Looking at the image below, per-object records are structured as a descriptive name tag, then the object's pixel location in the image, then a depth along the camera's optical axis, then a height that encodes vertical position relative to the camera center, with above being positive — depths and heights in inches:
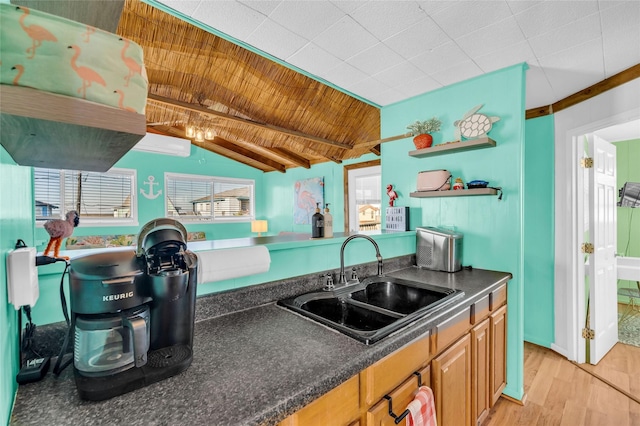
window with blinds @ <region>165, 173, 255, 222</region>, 222.2 +12.2
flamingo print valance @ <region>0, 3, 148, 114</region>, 17.9 +10.5
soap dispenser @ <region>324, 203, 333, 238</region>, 66.0 -3.3
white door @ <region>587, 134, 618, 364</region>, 93.6 -13.6
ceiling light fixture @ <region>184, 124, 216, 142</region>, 133.7 +38.6
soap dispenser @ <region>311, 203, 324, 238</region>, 65.0 -3.2
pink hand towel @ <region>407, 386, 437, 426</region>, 40.2 -28.6
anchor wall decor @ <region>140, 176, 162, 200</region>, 205.9 +16.4
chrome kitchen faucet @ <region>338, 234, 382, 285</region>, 56.9 -10.2
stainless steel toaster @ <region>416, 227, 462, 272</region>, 77.7 -10.6
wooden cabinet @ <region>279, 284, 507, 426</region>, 33.0 -25.2
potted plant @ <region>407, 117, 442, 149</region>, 87.2 +25.0
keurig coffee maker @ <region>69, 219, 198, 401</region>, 25.8 -9.6
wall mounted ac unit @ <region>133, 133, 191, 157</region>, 191.9 +47.0
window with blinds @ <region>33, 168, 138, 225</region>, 178.7 +12.7
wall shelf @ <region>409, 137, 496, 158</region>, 74.9 +17.8
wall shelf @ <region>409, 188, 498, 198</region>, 75.5 +5.2
